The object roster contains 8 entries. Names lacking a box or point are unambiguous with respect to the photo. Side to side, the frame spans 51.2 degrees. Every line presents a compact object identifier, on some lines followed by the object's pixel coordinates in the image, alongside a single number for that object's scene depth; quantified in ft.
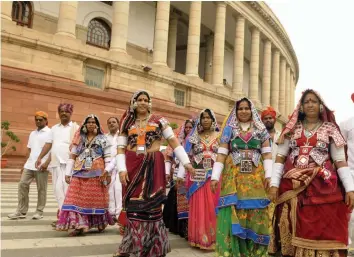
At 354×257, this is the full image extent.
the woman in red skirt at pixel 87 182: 19.22
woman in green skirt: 14.07
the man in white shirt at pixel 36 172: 23.00
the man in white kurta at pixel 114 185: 23.05
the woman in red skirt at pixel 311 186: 11.63
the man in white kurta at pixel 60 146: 22.54
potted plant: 46.53
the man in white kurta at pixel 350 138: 17.07
